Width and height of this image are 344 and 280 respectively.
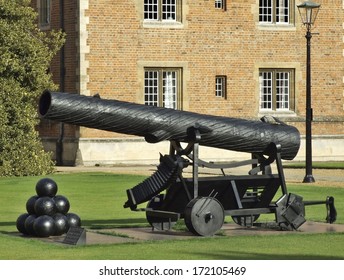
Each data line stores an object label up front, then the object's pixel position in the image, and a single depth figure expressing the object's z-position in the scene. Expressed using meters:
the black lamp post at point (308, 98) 32.78
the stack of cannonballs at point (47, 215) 18.47
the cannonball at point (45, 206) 18.50
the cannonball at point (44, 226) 18.41
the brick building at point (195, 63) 41.09
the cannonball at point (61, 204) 18.69
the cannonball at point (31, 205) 18.77
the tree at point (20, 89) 35.06
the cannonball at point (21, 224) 18.89
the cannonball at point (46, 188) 18.84
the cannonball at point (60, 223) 18.52
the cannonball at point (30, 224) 18.64
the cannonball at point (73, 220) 18.69
